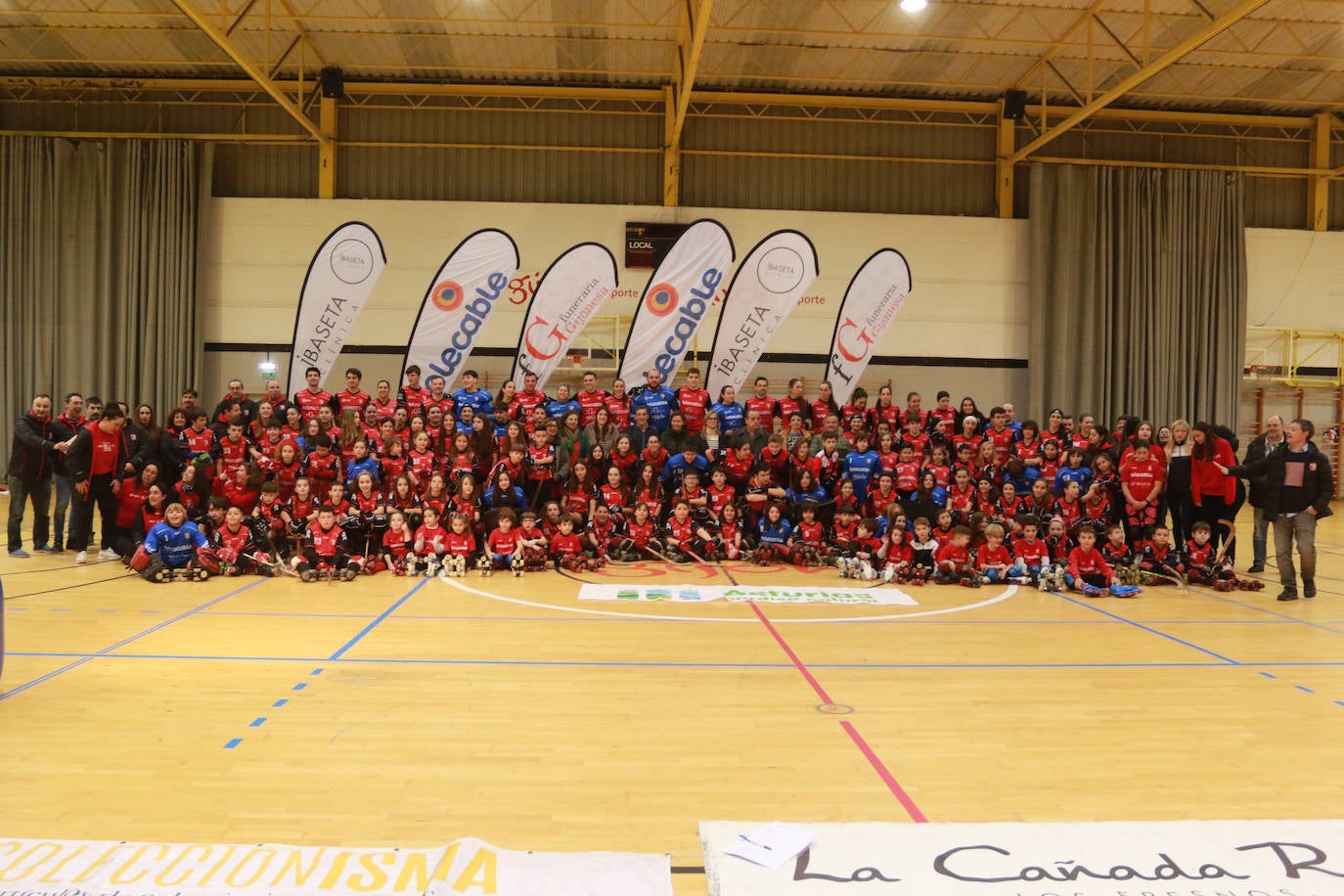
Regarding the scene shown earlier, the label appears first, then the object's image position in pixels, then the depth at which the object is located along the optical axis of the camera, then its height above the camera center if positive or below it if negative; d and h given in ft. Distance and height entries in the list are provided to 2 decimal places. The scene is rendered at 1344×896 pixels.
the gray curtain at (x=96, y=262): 56.44 +11.49
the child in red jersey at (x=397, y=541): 30.73 -3.53
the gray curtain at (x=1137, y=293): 59.00 +11.09
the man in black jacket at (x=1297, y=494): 27.07 -1.18
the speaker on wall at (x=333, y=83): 54.70 +22.71
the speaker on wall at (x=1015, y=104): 56.49 +22.72
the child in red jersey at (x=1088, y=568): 29.35 -3.93
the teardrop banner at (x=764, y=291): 47.93 +8.73
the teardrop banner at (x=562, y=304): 48.16 +7.92
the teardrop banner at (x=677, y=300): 48.88 +8.35
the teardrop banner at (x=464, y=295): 50.11 +8.57
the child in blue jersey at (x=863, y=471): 35.65 -0.91
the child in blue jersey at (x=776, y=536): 33.71 -3.44
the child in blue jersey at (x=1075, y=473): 33.91 -0.81
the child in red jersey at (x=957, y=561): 30.04 -3.91
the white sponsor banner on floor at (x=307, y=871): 9.41 -4.86
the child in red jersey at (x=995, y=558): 30.04 -3.78
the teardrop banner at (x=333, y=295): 48.37 +8.19
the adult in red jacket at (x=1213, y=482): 32.58 -1.03
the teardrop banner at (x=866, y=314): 48.91 +7.90
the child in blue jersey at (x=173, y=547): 28.25 -3.57
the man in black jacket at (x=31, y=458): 32.32 -0.82
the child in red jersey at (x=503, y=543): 31.01 -3.58
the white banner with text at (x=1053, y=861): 9.69 -4.83
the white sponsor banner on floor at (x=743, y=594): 26.63 -4.63
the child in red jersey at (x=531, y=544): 30.86 -3.58
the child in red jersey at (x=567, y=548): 31.22 -3.79
